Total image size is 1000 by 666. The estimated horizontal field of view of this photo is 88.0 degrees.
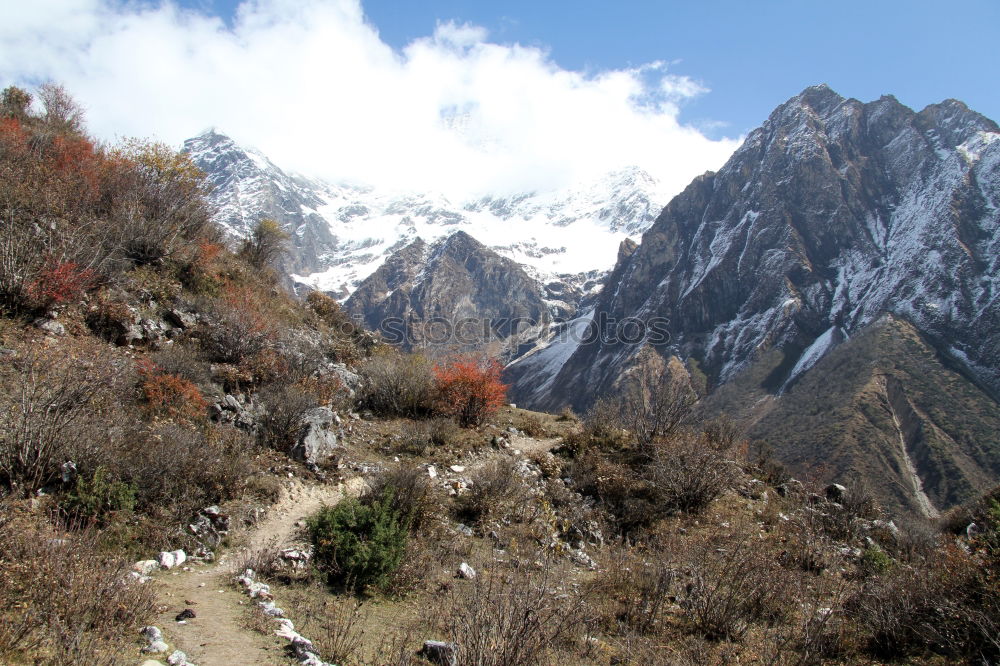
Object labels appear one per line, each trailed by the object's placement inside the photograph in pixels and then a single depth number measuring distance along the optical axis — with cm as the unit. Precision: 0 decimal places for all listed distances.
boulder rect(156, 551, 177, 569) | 676
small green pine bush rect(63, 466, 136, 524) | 664
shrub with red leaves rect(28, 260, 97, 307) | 1048
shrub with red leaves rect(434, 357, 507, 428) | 1623
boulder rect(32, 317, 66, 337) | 1035
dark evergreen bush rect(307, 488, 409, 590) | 713
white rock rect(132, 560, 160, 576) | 621
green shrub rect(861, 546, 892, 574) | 987
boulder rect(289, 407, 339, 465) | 1062
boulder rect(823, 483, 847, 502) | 1469
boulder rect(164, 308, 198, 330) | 1328
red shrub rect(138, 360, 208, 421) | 951
